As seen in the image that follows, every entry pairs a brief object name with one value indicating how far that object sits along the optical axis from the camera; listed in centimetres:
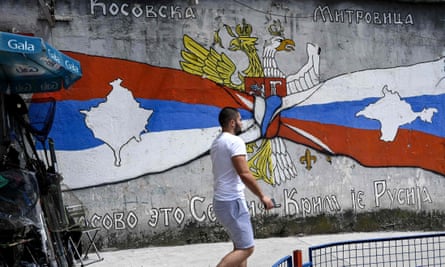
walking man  516
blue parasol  587
